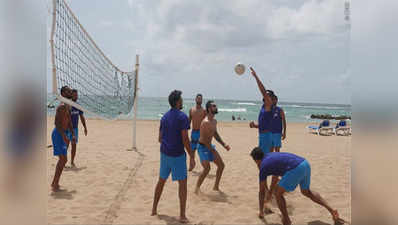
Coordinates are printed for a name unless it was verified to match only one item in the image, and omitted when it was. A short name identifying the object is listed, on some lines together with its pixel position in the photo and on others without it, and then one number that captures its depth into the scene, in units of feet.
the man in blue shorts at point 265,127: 15.20
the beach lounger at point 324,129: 53.16
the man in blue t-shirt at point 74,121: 20.24
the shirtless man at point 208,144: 14.89
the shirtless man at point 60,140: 15.01
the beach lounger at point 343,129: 52.21
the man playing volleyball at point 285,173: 10.75
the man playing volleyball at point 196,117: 19.74
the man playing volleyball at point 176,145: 11.58
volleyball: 19.77
